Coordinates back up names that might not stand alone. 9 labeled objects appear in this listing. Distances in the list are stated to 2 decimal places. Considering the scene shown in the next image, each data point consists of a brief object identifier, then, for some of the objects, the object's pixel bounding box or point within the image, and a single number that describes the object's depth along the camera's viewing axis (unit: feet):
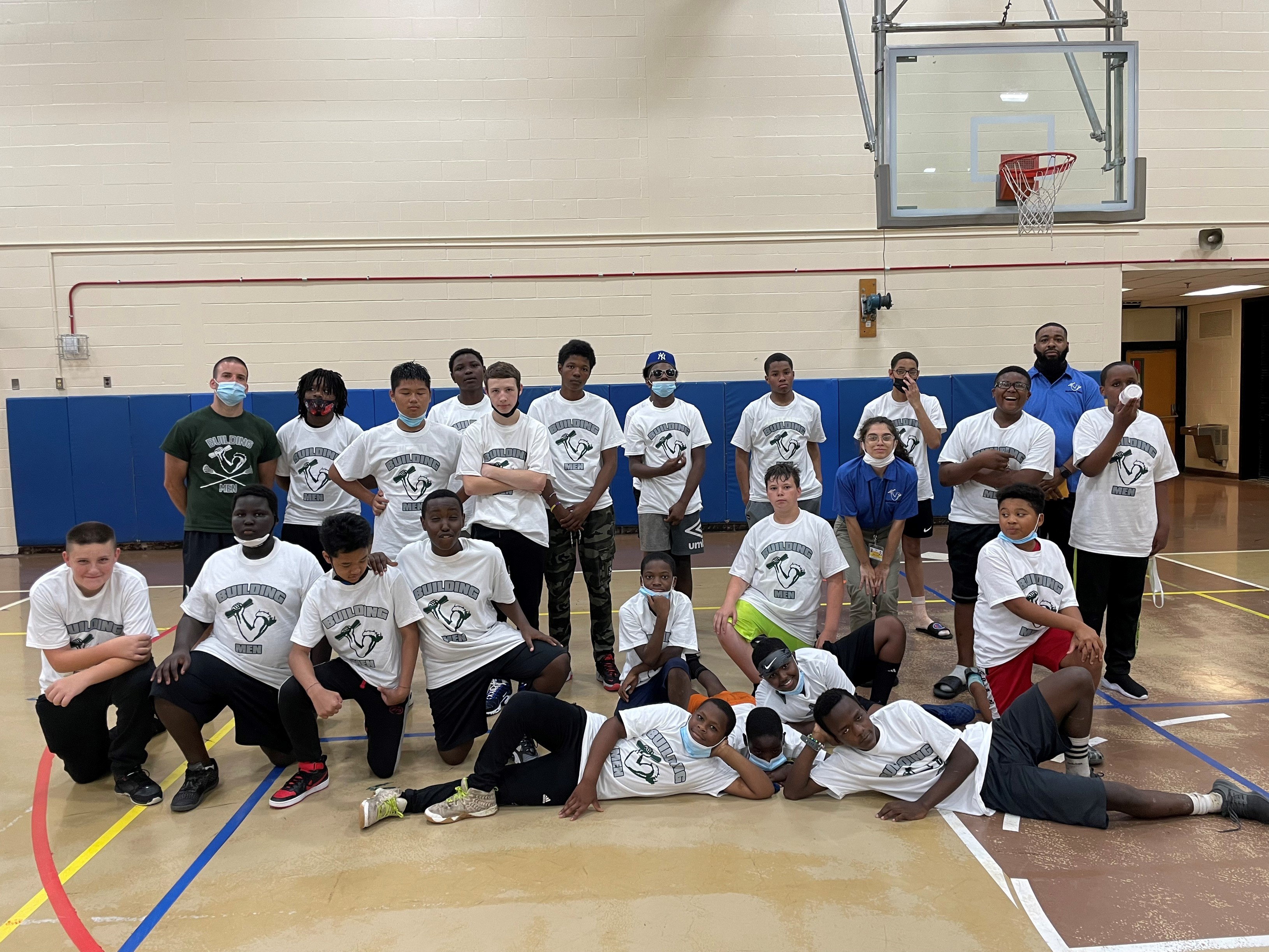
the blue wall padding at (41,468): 32.76
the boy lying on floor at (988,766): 10.71
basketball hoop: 24.36
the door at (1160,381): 52.85
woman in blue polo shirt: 16.52
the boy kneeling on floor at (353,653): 12.21
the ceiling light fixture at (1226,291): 41.29
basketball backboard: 23.17
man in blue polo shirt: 17.38
